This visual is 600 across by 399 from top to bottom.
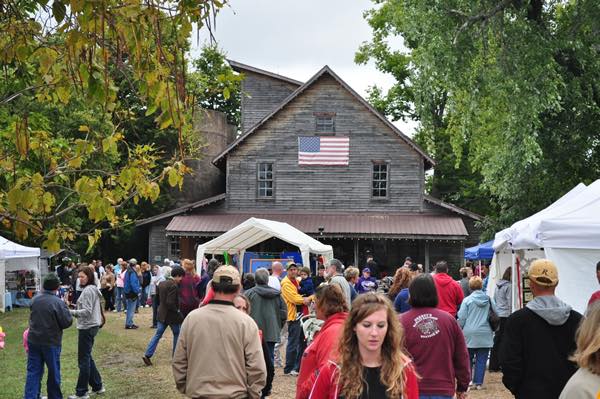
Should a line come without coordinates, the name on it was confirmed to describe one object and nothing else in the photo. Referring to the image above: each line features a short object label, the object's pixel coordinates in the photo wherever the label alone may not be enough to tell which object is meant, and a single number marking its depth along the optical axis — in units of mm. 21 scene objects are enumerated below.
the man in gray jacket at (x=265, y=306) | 12664
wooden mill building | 38594
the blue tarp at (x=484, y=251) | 27797
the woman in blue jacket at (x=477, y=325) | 12969
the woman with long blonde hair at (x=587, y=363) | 3639
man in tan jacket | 6613
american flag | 38844
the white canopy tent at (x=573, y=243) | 11656
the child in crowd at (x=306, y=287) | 15492
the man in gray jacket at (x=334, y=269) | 13098
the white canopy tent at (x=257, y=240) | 23016
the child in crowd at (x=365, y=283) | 18312
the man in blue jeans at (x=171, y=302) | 14680
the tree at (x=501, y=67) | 18594
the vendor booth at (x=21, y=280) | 30391
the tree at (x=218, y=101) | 56684
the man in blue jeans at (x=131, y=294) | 24078
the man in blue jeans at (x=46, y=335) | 10602
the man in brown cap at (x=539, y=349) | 6160
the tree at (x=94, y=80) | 4957
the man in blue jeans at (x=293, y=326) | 14742
